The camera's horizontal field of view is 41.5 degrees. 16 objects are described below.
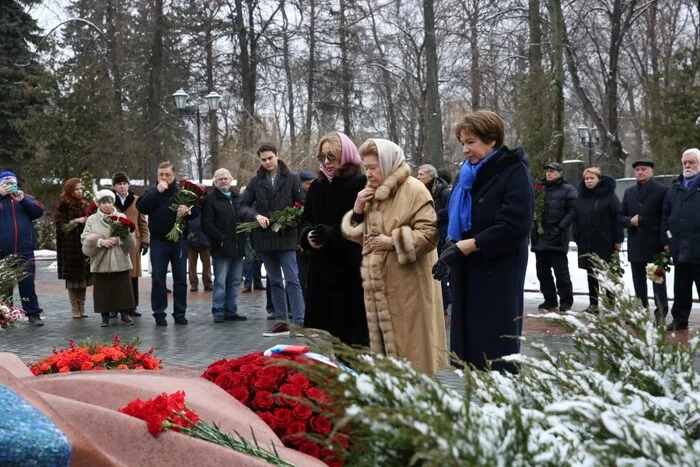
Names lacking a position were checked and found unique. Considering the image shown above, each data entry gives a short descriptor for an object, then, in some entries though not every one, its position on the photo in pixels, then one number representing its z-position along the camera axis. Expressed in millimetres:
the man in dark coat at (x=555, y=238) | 11664
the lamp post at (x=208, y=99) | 24406
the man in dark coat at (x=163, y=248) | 11406
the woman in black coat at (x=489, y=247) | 5098
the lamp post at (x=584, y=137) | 35750
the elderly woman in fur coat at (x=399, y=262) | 5898
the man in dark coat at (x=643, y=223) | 10641
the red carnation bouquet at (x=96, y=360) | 4906
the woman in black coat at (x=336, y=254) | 6531
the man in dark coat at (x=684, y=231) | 9641
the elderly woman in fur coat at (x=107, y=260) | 11398
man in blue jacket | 11727
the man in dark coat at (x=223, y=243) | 11617
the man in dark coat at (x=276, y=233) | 10023
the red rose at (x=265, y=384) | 4008
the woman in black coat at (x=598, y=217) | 11461
